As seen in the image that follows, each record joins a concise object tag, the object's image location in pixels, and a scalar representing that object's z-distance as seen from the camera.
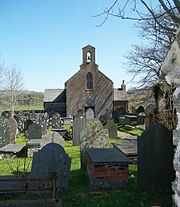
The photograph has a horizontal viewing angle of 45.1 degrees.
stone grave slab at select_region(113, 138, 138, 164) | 7.98
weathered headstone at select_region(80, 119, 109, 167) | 7.82
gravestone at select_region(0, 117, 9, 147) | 11.18
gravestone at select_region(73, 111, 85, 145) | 12.49
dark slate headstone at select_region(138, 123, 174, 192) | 4.97
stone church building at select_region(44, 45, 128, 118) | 32.28
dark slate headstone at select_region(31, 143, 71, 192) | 5.26
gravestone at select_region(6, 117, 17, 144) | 12.00
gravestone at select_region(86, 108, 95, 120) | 16.23
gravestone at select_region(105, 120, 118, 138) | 14.93
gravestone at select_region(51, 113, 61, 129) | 21.15
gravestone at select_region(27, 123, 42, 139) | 12.06
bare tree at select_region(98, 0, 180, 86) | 18.48
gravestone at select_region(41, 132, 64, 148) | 9.42
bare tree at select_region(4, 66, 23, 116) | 31.34
